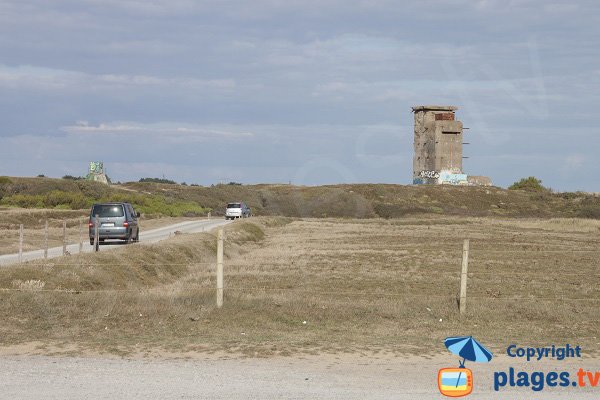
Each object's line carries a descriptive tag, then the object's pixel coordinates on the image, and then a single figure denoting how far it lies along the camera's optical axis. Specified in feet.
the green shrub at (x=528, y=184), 511.40
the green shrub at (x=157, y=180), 518.50
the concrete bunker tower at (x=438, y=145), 458.50
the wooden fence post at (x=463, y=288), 55.06
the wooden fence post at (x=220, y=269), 55.31
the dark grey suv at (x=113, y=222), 117.39
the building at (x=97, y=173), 389.60
